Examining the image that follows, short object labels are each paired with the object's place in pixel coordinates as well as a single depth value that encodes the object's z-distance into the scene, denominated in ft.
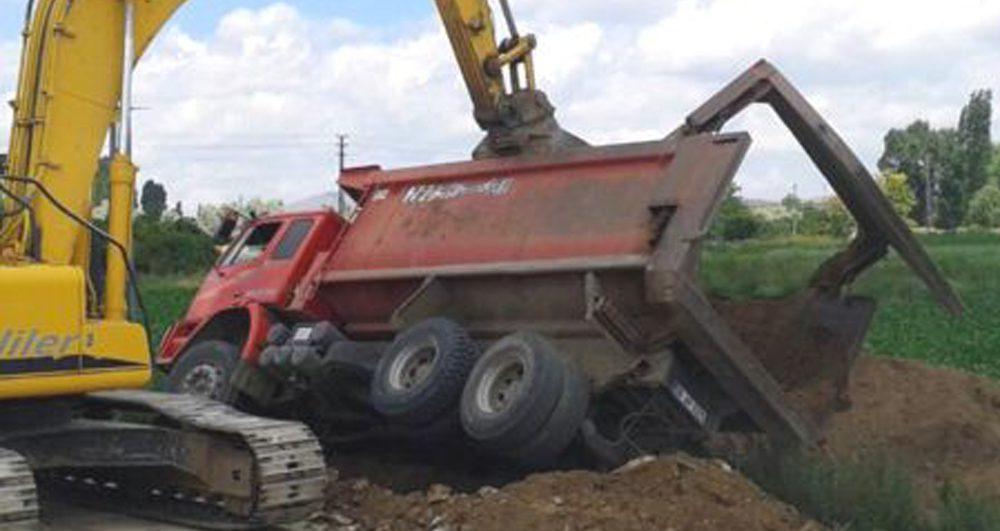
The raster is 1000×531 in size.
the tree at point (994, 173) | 354.74
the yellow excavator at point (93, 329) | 28.96
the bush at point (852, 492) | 29.40
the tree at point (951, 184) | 340.39
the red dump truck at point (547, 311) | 33.12
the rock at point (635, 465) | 30.40
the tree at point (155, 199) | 251.11
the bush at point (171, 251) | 170.19
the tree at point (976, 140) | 344.49
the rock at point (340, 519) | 31.16
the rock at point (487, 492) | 30.30
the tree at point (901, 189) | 294.80
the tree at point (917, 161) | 340.80
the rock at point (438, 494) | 31.07
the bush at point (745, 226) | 178.50
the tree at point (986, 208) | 323.45
